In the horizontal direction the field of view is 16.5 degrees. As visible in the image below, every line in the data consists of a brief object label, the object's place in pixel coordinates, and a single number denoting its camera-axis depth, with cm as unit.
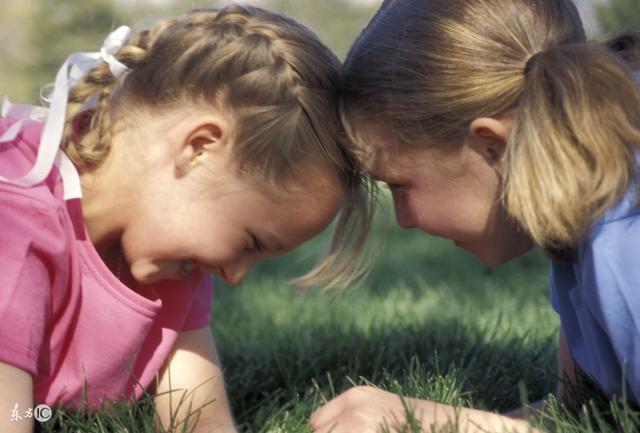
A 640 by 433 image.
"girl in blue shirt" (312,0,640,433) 154
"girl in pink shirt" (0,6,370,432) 165
